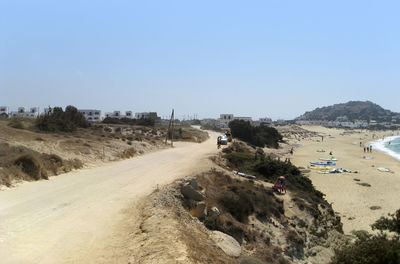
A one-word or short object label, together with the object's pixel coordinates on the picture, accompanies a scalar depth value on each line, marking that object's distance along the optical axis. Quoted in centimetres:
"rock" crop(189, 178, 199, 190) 1252
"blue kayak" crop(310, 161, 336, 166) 4201
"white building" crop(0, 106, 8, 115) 12736
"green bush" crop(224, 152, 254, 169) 2469
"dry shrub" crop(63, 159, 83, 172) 1518
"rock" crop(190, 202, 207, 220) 1029
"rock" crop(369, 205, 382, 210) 2174
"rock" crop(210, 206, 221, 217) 1070
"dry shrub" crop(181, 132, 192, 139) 4791
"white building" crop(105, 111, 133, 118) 13814
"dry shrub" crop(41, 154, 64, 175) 1409
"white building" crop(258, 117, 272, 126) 19598
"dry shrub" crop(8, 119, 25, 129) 2669
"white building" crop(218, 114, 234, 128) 16466
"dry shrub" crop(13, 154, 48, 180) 1243
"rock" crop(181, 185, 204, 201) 1148
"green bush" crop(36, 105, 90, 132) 2796
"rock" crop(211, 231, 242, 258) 840
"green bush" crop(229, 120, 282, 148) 5656
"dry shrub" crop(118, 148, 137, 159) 2183
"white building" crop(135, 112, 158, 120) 11412
